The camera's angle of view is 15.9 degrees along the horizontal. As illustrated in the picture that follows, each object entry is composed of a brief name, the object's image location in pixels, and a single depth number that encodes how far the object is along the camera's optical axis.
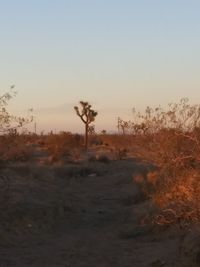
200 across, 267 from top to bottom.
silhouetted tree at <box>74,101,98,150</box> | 48.78
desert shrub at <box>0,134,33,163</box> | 19.69
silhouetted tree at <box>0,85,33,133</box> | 18.74
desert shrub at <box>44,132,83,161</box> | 41.09
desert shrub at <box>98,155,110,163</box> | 37.50
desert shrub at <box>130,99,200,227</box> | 14.52
